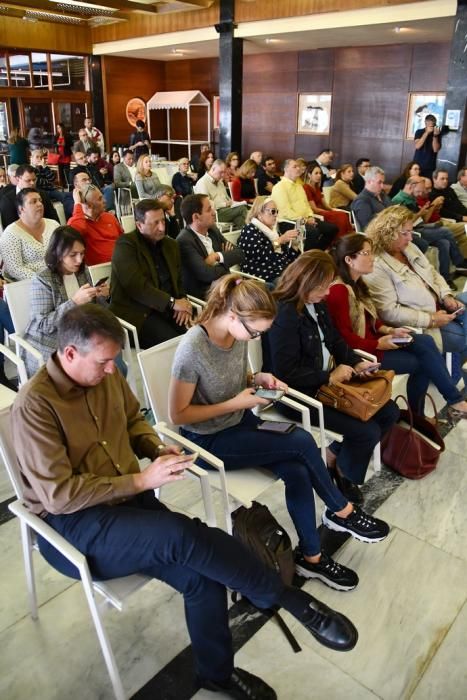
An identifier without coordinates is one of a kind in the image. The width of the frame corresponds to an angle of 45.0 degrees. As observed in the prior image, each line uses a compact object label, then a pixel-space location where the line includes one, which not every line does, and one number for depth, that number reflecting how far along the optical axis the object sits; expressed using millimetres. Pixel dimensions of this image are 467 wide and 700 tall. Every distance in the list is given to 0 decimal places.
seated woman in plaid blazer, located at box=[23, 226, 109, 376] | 2705
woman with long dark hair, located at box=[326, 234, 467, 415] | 2938
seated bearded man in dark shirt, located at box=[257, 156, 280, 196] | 7934
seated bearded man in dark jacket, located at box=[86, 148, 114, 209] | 6750
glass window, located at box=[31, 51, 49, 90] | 11852
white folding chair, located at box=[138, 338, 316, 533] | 1986
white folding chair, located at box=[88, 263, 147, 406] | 3119
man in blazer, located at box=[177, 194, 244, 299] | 3656
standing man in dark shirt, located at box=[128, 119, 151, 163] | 10430
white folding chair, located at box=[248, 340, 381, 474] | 2363
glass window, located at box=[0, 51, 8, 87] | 11500
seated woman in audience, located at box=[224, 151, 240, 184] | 8219
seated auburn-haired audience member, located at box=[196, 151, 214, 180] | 8336
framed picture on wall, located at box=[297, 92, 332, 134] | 10875
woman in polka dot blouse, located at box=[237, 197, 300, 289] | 4125
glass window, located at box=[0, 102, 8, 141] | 11688
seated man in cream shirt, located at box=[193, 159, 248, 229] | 6184
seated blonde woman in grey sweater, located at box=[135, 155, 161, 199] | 6789
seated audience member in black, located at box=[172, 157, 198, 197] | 7215
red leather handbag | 2781
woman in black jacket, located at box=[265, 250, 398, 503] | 2457
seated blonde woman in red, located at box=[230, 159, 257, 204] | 7203
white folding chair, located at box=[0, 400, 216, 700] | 1522
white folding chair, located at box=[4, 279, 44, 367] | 2908
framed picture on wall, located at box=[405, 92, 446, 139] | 9492
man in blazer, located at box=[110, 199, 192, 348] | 3227
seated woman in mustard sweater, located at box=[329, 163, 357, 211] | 7205
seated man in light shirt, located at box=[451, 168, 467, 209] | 6820
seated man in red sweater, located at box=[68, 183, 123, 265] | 4004
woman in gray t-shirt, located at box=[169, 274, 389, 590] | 2045
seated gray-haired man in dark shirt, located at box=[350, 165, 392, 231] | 5391
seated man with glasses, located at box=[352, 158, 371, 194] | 7973
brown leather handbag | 2443
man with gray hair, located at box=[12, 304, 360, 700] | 1539
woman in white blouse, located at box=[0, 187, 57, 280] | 3447
